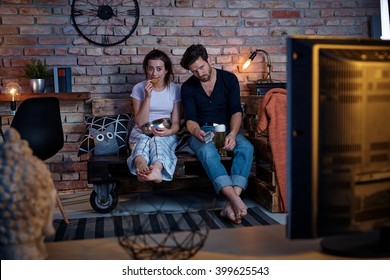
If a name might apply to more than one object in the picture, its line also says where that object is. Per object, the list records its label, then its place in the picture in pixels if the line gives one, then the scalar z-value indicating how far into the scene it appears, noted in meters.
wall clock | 3.71
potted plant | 3.54
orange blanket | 3.01
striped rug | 2.67
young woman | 3.07
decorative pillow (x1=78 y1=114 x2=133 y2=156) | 3.41
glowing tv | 0.86
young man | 2.94
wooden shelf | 3.51
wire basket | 0.91
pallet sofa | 3.16
